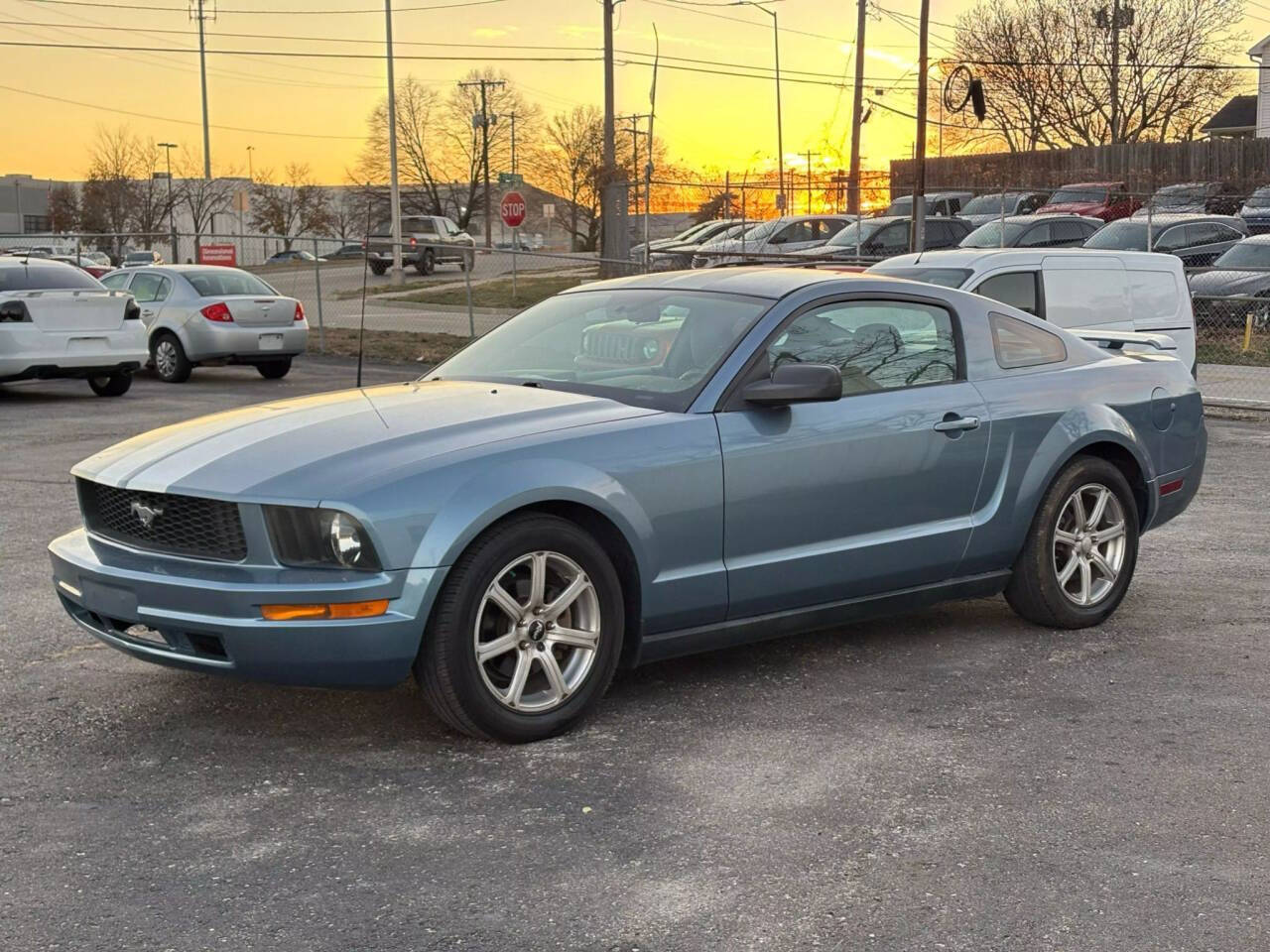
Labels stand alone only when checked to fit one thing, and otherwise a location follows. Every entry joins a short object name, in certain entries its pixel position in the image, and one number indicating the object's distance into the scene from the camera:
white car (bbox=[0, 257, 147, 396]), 15.91
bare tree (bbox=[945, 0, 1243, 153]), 61.34
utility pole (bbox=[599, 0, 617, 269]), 35.53
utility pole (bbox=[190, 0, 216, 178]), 60.72
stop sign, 37.19
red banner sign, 44.63
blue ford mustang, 4.72
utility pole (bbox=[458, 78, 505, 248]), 73.63
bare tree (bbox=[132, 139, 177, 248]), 96.06
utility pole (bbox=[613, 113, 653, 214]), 84.31
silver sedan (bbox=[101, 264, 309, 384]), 18.67
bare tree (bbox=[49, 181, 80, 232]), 104.06
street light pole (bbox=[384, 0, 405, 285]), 44.12
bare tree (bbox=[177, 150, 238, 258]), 95.81
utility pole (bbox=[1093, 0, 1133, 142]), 58.16
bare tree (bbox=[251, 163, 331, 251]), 106.19
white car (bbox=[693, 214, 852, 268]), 32.03
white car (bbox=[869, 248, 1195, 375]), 12.27
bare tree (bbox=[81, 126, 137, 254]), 95.19
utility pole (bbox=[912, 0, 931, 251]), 30.36
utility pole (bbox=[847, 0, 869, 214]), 43.72
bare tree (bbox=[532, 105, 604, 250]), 88.25
